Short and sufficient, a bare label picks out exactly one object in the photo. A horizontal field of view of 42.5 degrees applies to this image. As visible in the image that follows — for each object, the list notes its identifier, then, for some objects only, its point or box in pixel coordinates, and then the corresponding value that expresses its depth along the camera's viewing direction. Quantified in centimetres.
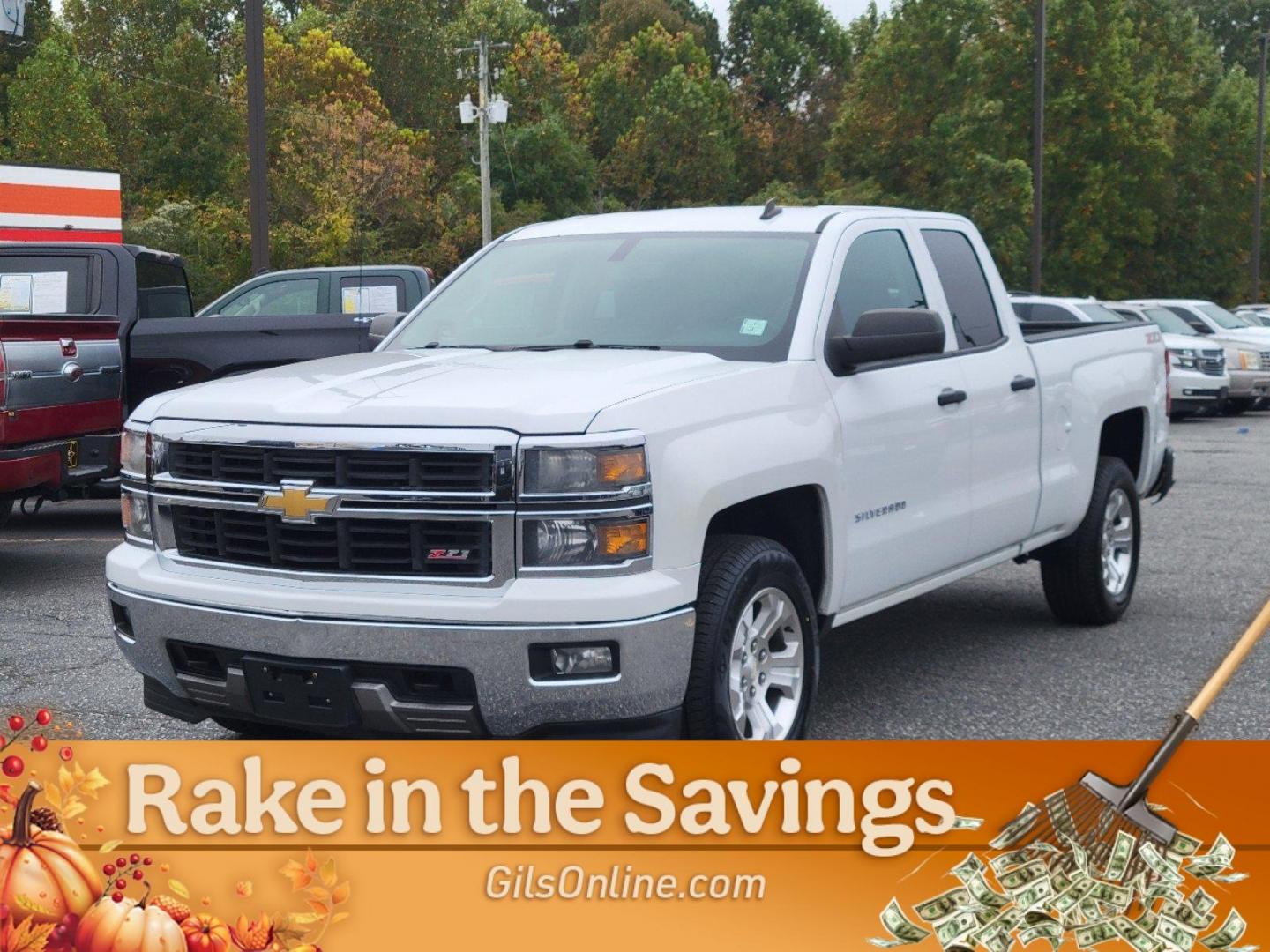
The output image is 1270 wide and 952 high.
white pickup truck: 423
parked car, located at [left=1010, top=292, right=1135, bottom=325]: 1841
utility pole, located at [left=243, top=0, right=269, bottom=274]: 1805
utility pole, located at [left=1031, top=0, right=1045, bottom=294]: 3284
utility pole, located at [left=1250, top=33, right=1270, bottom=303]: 4778
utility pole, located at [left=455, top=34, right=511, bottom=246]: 4241
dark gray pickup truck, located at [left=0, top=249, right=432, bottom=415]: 1067
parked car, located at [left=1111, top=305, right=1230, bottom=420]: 2256
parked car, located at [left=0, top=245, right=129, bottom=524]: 860
